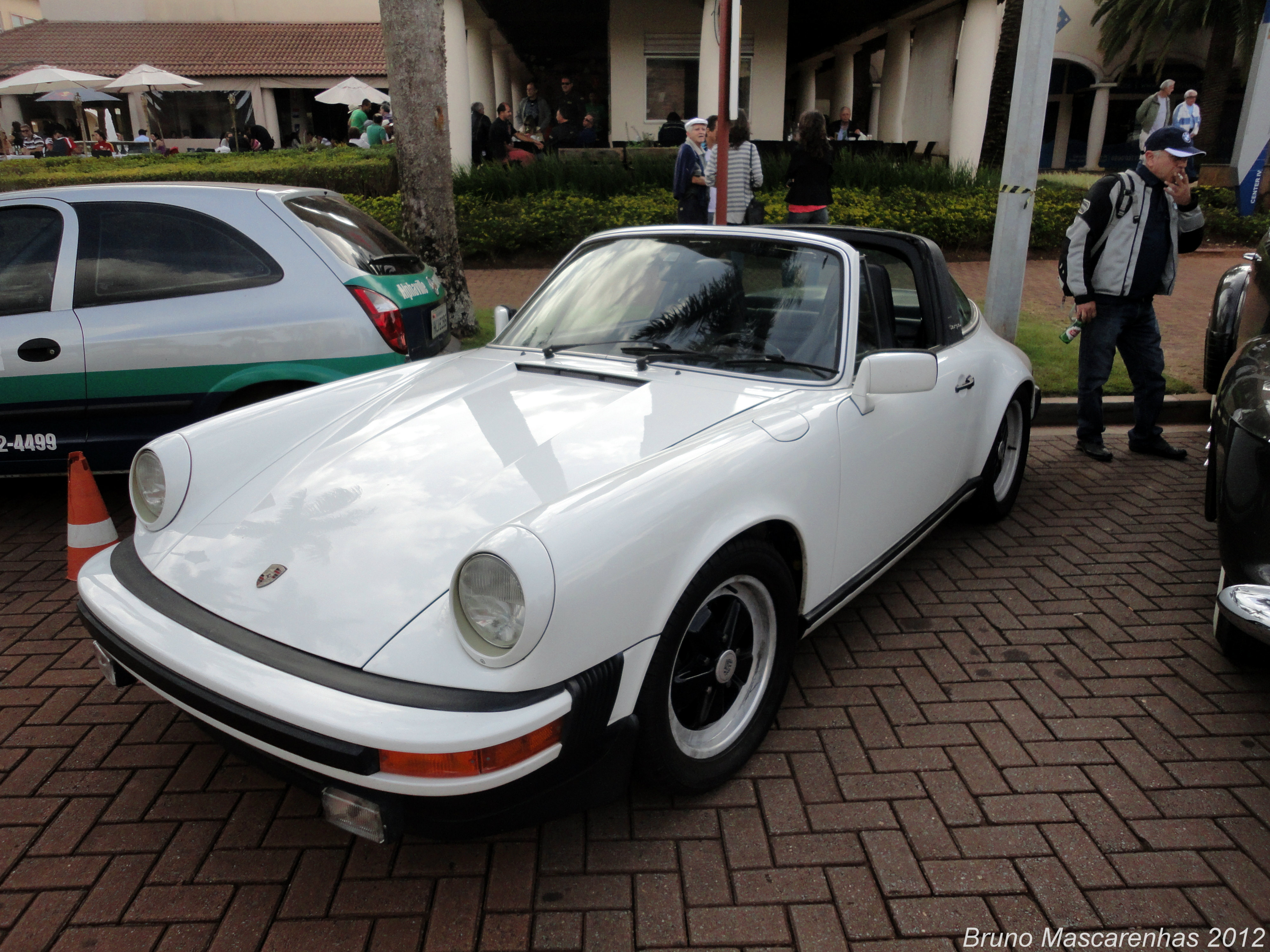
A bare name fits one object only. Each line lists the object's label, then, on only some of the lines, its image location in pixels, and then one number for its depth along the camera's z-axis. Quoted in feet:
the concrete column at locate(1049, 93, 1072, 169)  90.12
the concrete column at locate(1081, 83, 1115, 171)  83.25
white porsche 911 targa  6.00
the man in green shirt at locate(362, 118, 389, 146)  53.78
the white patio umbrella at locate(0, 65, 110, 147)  66.28
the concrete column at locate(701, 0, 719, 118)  45.57
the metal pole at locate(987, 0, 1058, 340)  19.99
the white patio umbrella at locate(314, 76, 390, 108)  69.46
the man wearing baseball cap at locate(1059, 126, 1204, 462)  15.69
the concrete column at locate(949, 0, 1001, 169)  45.24
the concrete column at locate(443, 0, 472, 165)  44.24
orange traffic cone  11.38
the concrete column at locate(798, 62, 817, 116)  76.07
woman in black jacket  27.04
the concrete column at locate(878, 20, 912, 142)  56.59
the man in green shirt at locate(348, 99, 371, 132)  59.31
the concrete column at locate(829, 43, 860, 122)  64.95
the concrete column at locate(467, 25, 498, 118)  57.88
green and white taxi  13.30
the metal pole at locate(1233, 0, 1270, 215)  37.50
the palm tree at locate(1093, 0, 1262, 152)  63.21
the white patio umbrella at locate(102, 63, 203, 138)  66.64
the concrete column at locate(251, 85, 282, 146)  86.33
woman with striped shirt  27.55
